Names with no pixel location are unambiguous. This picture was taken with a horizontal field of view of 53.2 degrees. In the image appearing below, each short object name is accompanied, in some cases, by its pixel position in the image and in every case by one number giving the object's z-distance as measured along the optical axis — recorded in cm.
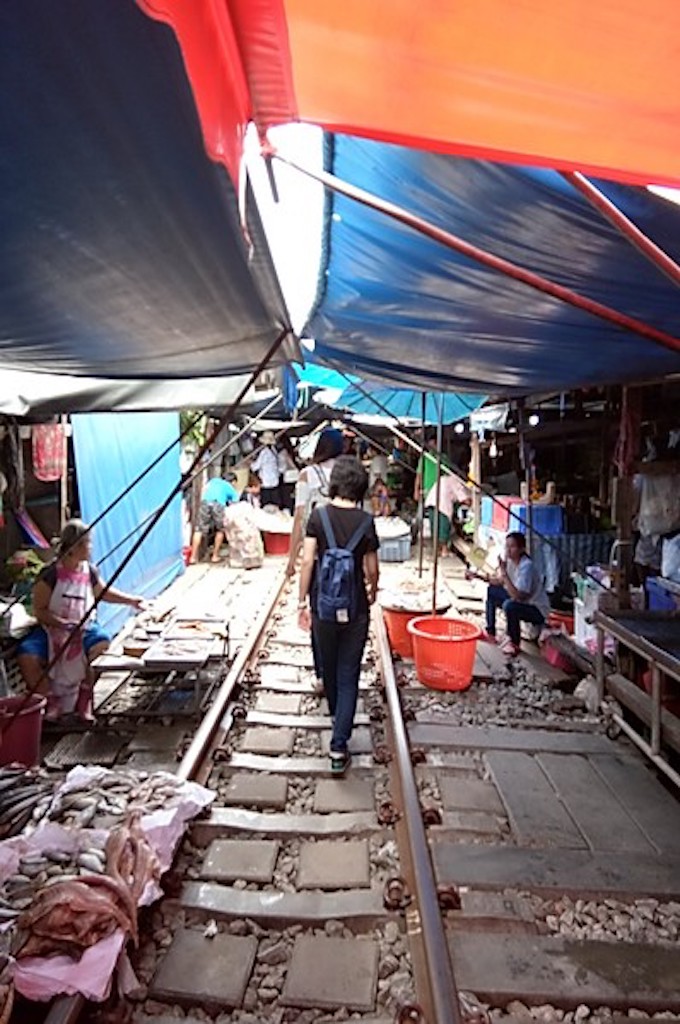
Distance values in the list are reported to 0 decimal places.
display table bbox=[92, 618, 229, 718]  570
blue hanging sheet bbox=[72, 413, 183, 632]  841
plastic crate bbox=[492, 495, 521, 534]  1061
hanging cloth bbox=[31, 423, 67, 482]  734
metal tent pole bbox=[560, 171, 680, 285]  175
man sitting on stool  752
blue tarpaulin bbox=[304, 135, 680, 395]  234
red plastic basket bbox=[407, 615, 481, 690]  623
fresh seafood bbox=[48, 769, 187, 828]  365
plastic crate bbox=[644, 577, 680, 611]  624
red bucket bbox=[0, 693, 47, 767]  455
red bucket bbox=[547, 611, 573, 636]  794
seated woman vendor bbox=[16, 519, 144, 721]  555
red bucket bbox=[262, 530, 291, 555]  1595
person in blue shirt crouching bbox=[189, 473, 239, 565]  1485
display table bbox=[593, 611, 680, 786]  429
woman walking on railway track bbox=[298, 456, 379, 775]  467
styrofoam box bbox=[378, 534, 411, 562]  1488
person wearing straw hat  1862
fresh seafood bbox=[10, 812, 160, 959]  267
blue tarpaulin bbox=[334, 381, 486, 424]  1069
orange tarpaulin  128
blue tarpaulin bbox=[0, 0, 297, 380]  122
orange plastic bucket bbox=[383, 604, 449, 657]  758
